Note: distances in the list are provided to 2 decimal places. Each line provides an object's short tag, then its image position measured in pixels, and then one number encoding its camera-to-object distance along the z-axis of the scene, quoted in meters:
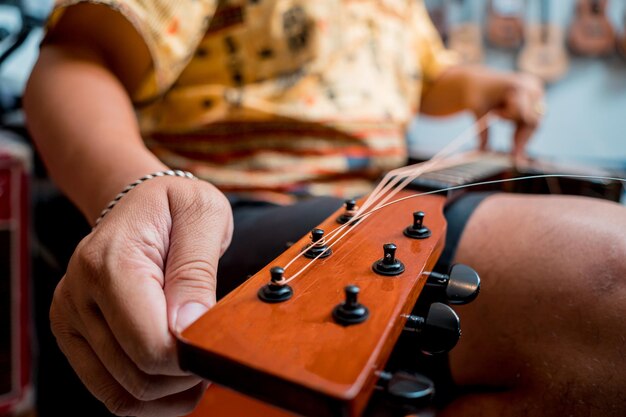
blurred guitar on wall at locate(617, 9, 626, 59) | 1.59
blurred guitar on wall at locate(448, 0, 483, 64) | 1.77
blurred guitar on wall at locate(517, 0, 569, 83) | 1.69
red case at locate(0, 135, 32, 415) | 0.83
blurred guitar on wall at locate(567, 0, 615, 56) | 1.62
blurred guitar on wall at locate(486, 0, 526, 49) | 1.72
